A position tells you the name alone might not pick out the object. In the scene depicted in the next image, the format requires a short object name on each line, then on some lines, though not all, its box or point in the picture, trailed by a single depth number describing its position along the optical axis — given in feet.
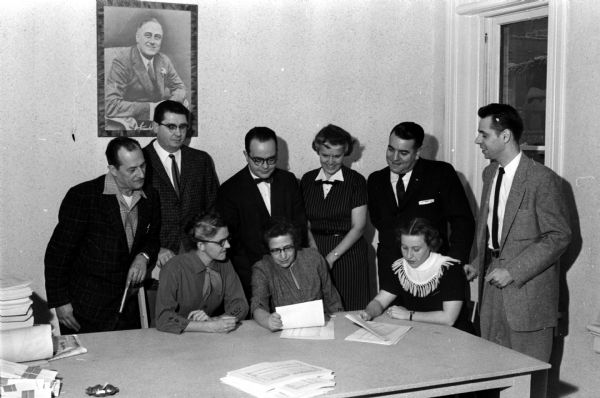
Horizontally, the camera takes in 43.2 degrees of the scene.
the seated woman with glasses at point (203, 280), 11.14
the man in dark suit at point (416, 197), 13.28
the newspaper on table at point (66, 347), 9.27
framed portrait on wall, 14.05
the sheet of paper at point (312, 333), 10.29
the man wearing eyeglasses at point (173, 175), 13.09
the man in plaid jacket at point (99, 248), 11.76
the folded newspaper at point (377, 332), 10.14
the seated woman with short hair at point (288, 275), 11.94
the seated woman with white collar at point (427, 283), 11.37
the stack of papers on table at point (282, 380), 7.93
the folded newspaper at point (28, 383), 7.68
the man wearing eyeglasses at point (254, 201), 12.91
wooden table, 8.29
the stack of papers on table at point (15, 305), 10.97
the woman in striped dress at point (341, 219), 13.87
